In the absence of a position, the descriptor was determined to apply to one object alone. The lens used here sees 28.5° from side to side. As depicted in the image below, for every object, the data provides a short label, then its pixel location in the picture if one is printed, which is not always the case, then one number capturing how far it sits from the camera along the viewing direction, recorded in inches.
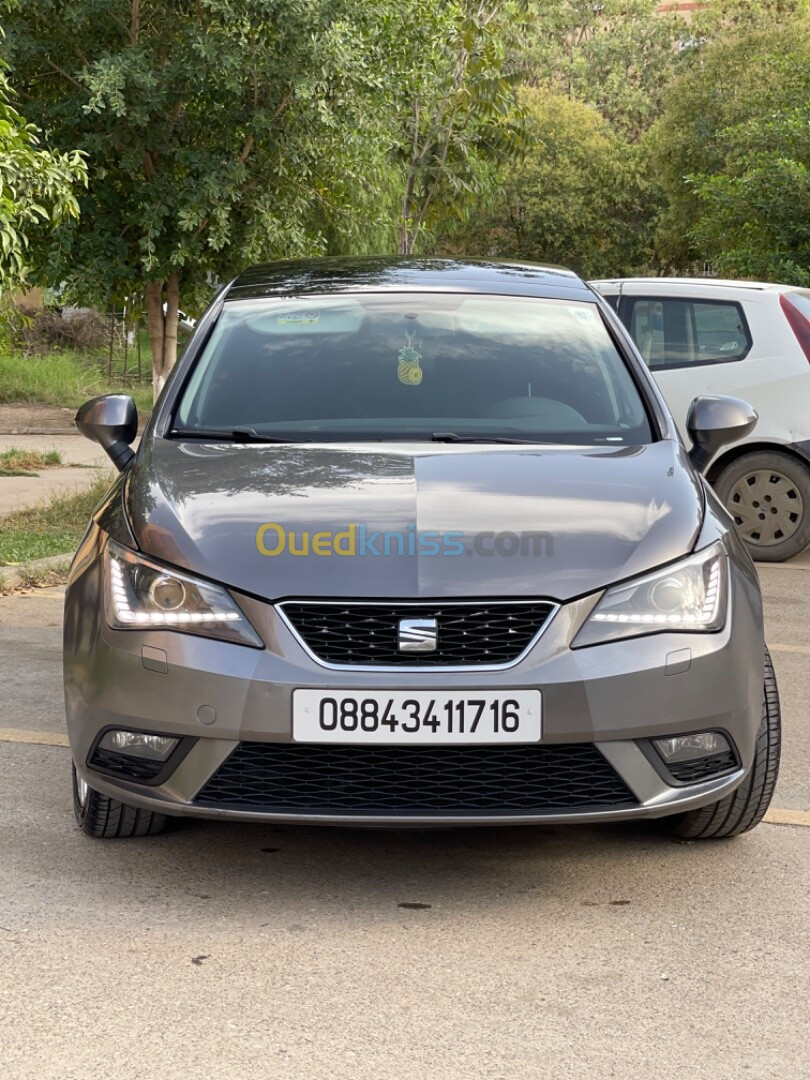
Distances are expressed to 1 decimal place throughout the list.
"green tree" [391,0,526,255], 503.2
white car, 385.7
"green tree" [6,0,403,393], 452.4
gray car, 142.9
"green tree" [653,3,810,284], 715.4
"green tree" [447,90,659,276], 1782.7
